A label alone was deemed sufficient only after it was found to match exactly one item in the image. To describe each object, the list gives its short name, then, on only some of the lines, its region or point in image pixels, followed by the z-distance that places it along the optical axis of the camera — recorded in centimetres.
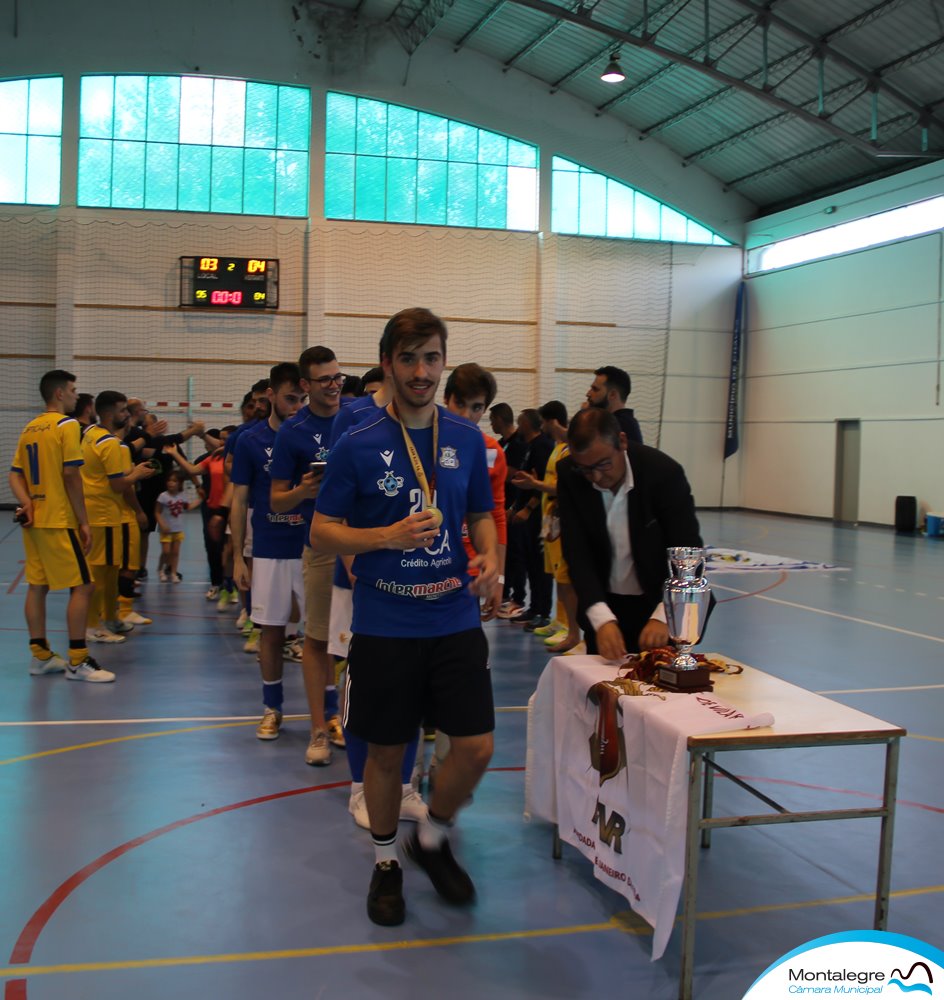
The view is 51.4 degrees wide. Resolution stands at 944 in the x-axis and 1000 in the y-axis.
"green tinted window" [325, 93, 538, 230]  2169
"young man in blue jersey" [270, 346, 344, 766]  447
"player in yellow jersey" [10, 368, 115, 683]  616
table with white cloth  266
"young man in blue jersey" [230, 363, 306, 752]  491
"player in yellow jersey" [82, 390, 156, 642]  709
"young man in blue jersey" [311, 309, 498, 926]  298
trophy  308
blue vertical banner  2477
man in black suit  357
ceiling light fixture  1623
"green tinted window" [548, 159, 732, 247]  2317
